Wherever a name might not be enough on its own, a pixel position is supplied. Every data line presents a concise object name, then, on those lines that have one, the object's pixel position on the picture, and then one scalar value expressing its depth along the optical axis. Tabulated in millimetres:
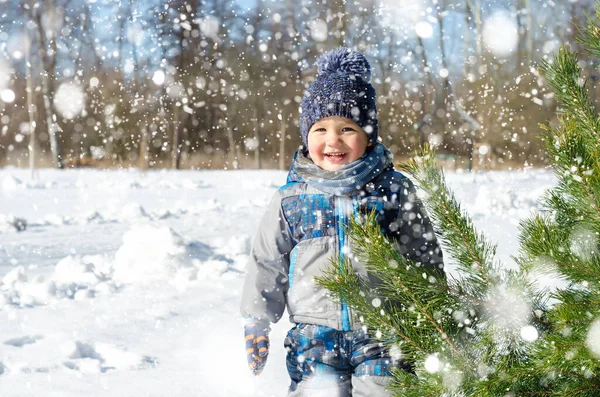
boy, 2020
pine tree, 1350
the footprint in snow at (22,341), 3399
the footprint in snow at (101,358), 3061
